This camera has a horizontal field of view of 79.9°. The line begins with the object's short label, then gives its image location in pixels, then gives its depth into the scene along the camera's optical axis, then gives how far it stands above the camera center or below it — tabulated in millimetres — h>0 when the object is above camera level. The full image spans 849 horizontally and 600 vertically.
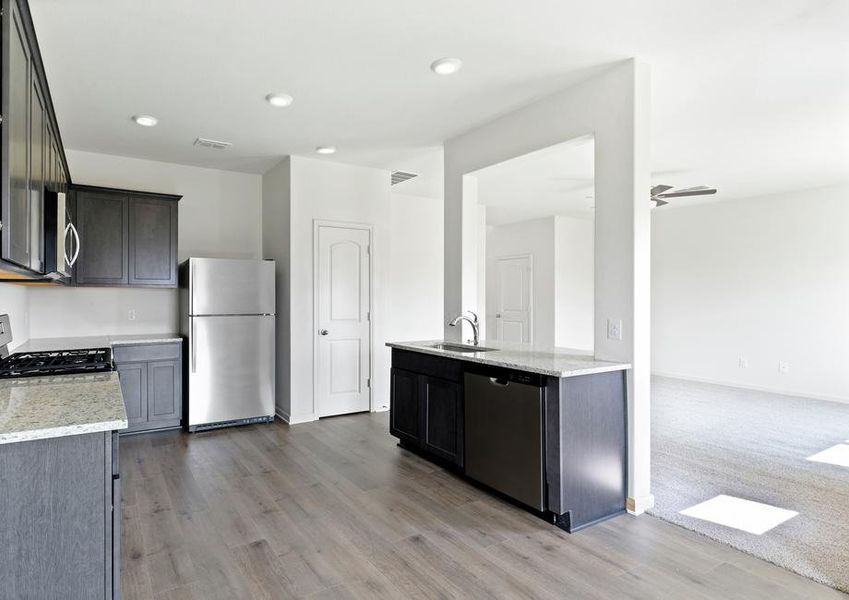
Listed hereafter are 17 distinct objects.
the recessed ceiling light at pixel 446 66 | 3012 +1428
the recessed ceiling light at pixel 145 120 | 3893 +1429
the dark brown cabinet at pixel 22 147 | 1571 +590
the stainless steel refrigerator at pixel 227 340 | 4625 -344
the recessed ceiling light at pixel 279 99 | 3539 +1438
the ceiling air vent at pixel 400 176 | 5615 +1415
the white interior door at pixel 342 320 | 5137 -180
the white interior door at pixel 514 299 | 8703 +43
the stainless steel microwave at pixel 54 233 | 2393 +343
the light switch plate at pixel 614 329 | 2980 -167
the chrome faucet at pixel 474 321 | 4020 -157
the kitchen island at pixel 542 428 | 2699 -734
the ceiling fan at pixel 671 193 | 5199 +1145
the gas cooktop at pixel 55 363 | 2516 -324
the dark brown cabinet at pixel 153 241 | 4691 +584
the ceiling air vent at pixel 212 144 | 4469 +1431
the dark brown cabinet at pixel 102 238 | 4477 +590
